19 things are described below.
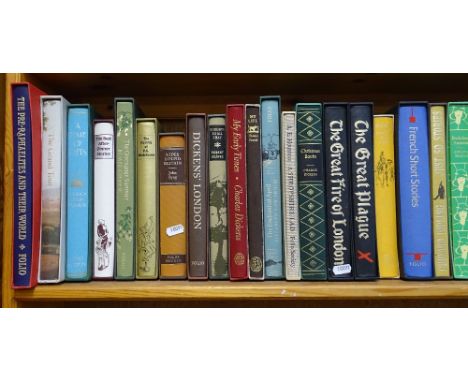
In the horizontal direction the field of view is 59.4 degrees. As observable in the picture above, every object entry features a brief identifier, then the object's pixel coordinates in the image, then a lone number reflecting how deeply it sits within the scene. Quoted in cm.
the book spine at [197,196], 73
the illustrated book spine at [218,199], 73
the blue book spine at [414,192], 72
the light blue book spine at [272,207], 72
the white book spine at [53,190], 71
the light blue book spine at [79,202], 72
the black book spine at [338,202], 72
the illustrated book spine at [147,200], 73
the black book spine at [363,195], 72
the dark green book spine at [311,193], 72
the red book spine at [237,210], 72
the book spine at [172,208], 74
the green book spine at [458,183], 72
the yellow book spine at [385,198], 73
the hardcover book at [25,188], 70
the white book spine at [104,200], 73
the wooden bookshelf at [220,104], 70
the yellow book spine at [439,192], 72
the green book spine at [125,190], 73
